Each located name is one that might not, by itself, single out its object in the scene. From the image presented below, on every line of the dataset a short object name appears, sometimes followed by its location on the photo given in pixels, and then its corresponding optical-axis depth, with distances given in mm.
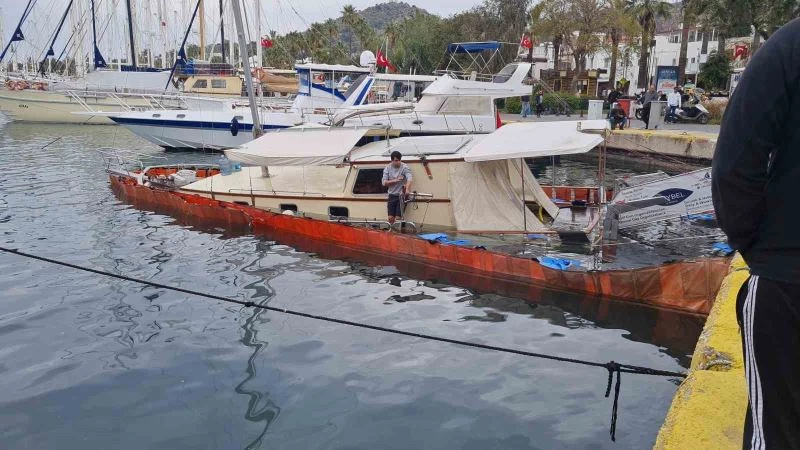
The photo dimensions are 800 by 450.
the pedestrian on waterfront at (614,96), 32888
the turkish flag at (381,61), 34312
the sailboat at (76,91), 42750
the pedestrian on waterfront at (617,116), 28672
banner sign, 12203
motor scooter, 30900
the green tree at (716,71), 43875
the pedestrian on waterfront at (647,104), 28850
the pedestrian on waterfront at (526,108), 37062
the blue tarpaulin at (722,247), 11728
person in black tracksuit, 2279
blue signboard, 33594
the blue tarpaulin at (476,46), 27908
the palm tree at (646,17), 44250
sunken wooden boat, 10773
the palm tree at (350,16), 83312
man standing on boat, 13352
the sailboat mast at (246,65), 16922
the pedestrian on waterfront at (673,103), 31125
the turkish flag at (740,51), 40344
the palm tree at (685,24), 38791
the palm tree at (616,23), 43906
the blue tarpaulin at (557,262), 10820
